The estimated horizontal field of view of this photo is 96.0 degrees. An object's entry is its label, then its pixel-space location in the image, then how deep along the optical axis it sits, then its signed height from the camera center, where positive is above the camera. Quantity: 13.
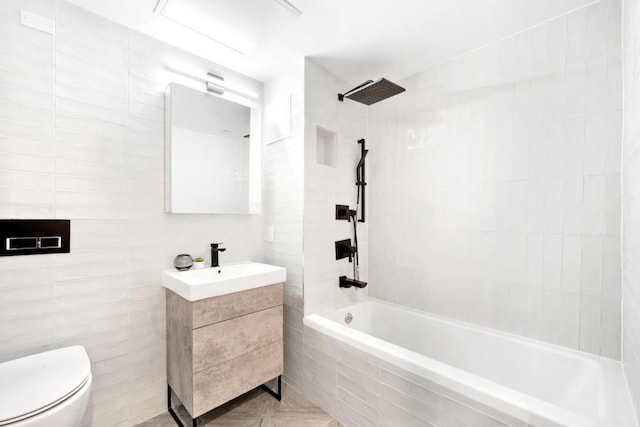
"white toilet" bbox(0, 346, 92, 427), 1.03 -0.73
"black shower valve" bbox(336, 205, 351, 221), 2.42 -0.05
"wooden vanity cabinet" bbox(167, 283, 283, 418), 1.61 -0.85
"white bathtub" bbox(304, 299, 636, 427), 1.14 -0.86
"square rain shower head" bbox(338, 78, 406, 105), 1.82 +0.77
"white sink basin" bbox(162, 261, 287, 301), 1.61 -0.46
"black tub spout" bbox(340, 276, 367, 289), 2.40 -0.64
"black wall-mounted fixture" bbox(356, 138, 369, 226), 2.56 +0.25
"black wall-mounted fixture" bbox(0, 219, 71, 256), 1.39 -0.16
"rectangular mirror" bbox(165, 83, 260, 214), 1.91 +0.38
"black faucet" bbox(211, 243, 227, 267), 2.06 -0.34
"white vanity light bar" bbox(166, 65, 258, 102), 2.00 +0.92
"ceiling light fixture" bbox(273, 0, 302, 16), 1.56 +1.10
